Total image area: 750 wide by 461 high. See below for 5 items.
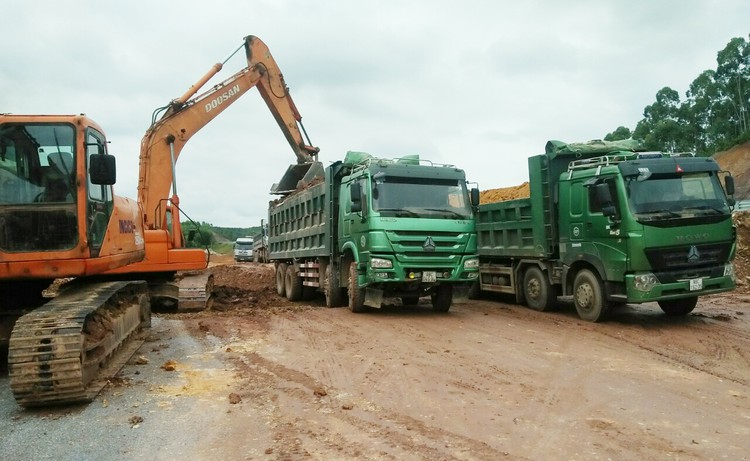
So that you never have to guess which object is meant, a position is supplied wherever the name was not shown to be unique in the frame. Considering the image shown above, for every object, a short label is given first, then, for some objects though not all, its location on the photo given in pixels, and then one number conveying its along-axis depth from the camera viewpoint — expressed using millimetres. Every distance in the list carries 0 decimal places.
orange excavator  5629
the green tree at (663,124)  52750
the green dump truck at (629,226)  9516
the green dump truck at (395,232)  10922
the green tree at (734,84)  50656
